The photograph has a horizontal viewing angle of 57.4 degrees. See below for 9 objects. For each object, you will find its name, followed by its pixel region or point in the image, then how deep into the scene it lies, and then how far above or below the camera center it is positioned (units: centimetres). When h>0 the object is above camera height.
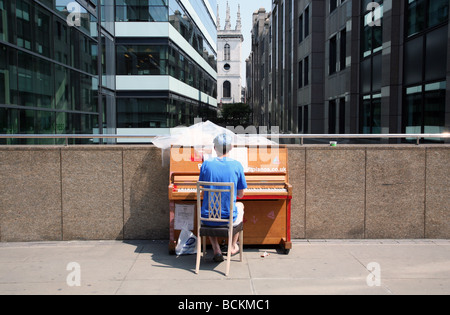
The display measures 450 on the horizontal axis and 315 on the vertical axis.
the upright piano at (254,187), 632 -70
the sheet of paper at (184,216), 644 -117
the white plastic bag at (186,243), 629 -158
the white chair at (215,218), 549 -103
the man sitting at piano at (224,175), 561 -46
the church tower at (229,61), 15925 +3139
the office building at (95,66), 1525 +428
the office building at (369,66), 1305 +335
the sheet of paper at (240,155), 668 -22
